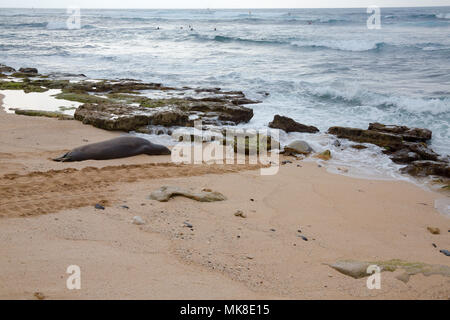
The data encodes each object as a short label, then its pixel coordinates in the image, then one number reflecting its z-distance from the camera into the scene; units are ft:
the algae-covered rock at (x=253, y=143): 28.94
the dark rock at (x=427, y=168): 26.32
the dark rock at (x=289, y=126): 35.40
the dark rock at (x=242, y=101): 45.09
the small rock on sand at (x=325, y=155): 29.44
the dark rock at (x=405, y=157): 29.01
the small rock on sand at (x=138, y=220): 15.43
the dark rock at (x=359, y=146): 31.73
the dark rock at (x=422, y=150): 29.07
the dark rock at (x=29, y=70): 64.69
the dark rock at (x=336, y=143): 32.19
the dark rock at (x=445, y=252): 15.46
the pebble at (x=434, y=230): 17.85
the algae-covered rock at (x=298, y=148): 30.04
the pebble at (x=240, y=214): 17.26
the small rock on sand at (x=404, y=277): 12.30
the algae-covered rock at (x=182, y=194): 18.24
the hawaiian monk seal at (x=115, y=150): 24.75
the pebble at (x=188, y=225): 15.60
